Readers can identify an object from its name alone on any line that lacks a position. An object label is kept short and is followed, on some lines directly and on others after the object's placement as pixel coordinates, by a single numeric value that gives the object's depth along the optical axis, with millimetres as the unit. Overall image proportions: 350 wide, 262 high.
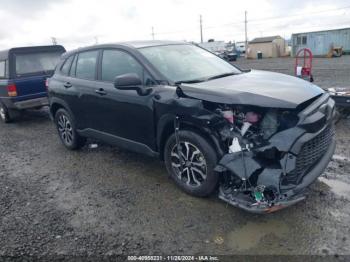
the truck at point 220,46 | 49484
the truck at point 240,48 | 55281
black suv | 3137
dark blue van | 8516
